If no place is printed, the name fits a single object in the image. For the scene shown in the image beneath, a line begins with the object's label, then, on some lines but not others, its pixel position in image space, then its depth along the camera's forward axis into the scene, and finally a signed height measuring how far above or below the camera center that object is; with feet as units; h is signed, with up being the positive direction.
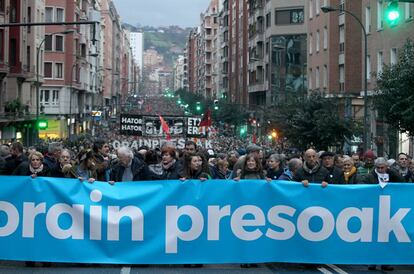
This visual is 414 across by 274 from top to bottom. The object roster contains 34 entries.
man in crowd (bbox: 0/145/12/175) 42.97 -0.15
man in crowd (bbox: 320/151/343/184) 36.11 -0.69
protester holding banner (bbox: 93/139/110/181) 37.55 -0.64
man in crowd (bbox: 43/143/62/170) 40.61 -0.18
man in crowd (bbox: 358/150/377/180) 51.44 -0.68
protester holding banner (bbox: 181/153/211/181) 36.70 -0.67
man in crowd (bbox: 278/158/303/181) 39.03 -0.88
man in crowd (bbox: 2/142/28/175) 42.27 -0.34
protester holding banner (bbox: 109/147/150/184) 36.27 -0.82
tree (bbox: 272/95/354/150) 123.75 +4.77
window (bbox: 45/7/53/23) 229.62 +41.81
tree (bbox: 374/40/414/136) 82.53 +6.80
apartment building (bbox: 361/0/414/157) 115.34 +18.20
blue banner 33.40 -3.06
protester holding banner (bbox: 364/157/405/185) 37.01 -1.07
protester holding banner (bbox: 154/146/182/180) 36.99 -0.59
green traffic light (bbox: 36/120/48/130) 138.79 +5.30
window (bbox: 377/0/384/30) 129.08 +23.61
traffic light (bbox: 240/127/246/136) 271.45 +8.09
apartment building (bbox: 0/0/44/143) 145.57 +17.19
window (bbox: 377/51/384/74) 128.98 +16.08
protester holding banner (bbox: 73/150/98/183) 36.73 -0.78
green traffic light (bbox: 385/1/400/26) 50.96 +9.48
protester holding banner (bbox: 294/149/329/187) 35.70 -0.88
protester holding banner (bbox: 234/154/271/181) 35.99 -0.75
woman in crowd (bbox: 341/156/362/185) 38.56 -0.97
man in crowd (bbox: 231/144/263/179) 37.14 -0.09
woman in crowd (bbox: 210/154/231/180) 44.29 -1.00
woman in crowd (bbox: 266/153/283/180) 43.21 -0.85
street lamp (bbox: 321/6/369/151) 103.35 +3.91
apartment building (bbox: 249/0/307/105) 230.48 +33.13
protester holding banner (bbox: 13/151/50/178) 37.17 -0.74
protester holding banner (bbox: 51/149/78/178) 36.88 -0.74
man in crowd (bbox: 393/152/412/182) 44.71 -0.79
